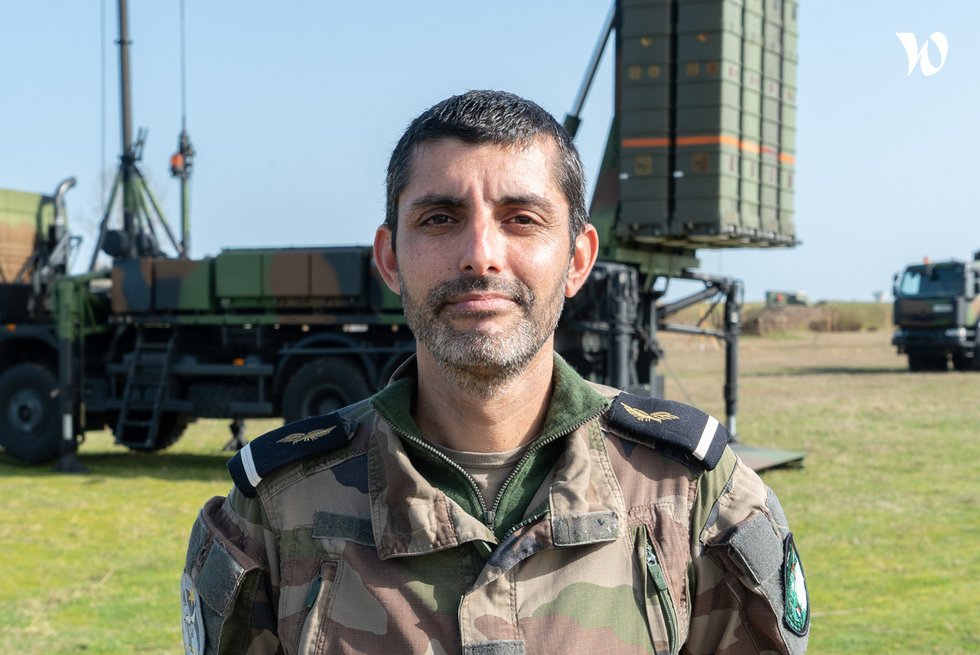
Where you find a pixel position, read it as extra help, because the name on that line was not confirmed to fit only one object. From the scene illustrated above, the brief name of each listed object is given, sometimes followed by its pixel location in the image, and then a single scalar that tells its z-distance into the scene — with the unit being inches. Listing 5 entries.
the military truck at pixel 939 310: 949.8
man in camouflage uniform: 72.1
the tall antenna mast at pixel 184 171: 512.4
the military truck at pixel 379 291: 409.1
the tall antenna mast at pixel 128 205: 469.7
